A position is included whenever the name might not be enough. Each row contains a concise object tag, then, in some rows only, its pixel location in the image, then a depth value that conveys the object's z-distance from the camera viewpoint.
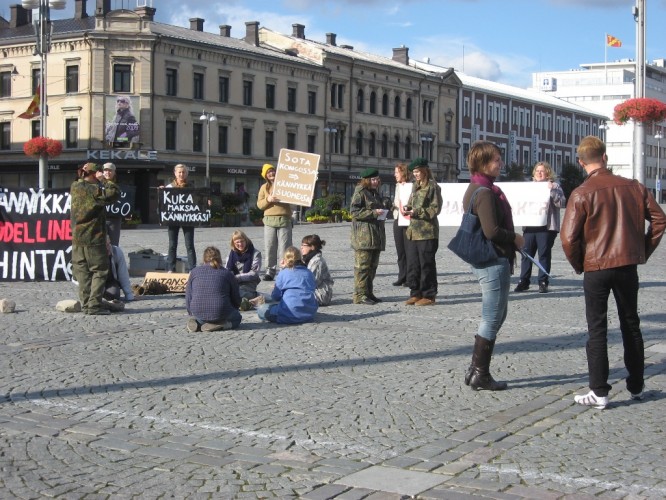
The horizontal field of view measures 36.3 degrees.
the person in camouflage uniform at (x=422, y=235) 12.88
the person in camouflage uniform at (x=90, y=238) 11.74
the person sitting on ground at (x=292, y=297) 11.17
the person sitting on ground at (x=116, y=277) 12.66
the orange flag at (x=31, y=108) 43.97
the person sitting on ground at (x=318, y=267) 12.62
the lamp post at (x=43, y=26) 27.92
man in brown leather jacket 6.90
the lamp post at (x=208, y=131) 57.82
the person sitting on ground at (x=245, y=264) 12.88
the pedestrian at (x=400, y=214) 14.62
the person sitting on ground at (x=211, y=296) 10.41
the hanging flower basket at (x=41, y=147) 35.00
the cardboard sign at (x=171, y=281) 14.09
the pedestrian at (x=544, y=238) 14.86
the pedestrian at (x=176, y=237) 15.90
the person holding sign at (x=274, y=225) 15.91
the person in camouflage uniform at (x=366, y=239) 13.14
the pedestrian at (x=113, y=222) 13.21
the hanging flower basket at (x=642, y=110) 19.55
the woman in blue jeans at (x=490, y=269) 7.55
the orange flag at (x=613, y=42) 60.19
